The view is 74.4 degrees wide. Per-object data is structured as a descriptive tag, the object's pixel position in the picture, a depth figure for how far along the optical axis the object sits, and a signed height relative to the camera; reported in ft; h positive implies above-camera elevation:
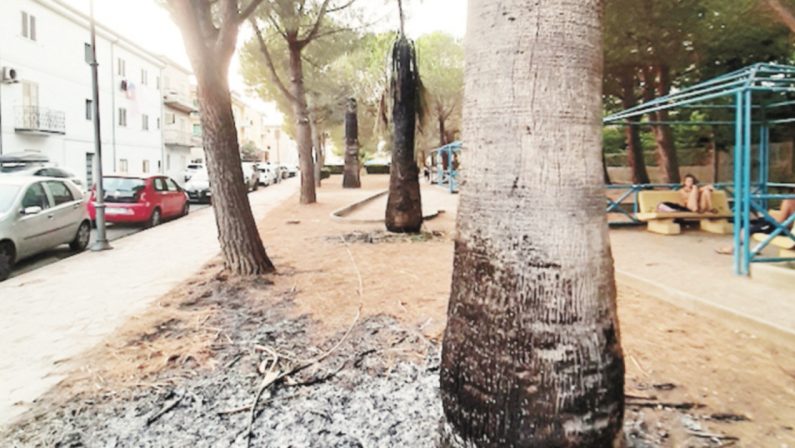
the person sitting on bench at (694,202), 32.96 -0.96
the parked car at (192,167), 121.67 +5.87
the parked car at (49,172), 45.76 +1.84
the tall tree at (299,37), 49.39 +15.29
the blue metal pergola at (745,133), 19.53 +2.08
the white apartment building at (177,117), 128.16 +19.35
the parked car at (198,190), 68.54 +0.08
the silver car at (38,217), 24.68 -1.34
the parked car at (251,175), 91.40 +2.63
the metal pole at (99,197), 30.99 -0.34
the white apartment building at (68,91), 69.86 +16.33
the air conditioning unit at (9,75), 66.03 +14.87
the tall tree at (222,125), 19.36 +2.50
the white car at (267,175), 111.04 +3.40
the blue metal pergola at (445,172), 70.18 +2.79
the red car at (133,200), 40.93 -0.70
